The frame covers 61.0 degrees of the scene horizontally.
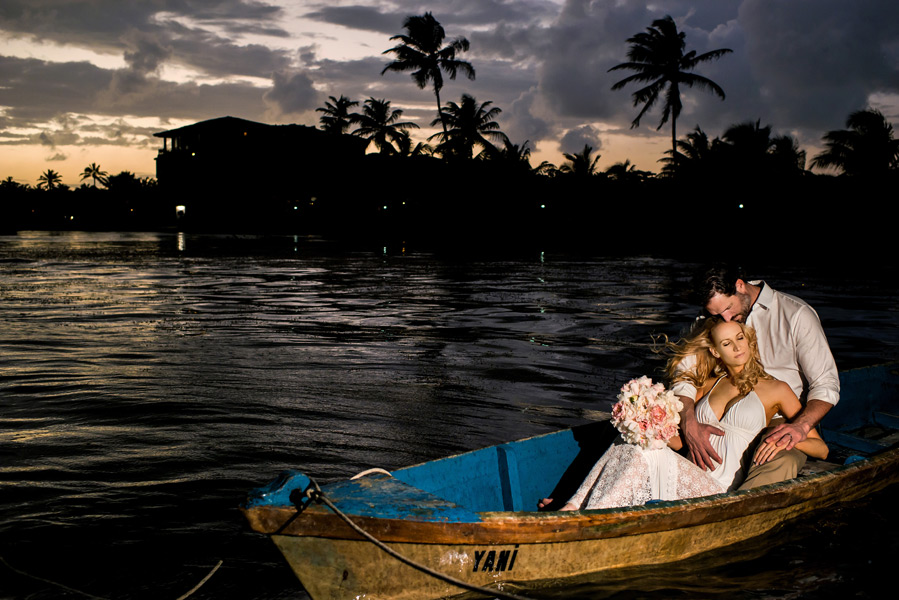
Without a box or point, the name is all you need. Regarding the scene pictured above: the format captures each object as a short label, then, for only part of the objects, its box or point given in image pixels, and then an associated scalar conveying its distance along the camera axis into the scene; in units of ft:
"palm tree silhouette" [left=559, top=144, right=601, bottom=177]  176.24
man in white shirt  15.69
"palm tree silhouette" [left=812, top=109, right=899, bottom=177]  122.62
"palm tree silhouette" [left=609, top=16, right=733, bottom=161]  146.10
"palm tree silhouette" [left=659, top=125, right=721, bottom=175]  145.59
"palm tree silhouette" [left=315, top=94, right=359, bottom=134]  214.48
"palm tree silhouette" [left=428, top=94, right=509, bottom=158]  166.20
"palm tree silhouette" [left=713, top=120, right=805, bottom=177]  135.54
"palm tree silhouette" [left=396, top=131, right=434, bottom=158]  195.04
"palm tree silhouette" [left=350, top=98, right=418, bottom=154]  194.70
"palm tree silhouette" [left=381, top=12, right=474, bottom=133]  169.37
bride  14.94
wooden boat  11.78
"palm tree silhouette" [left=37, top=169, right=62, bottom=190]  434.30
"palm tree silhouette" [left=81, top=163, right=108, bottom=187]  417.94
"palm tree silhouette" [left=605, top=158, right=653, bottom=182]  166.56
